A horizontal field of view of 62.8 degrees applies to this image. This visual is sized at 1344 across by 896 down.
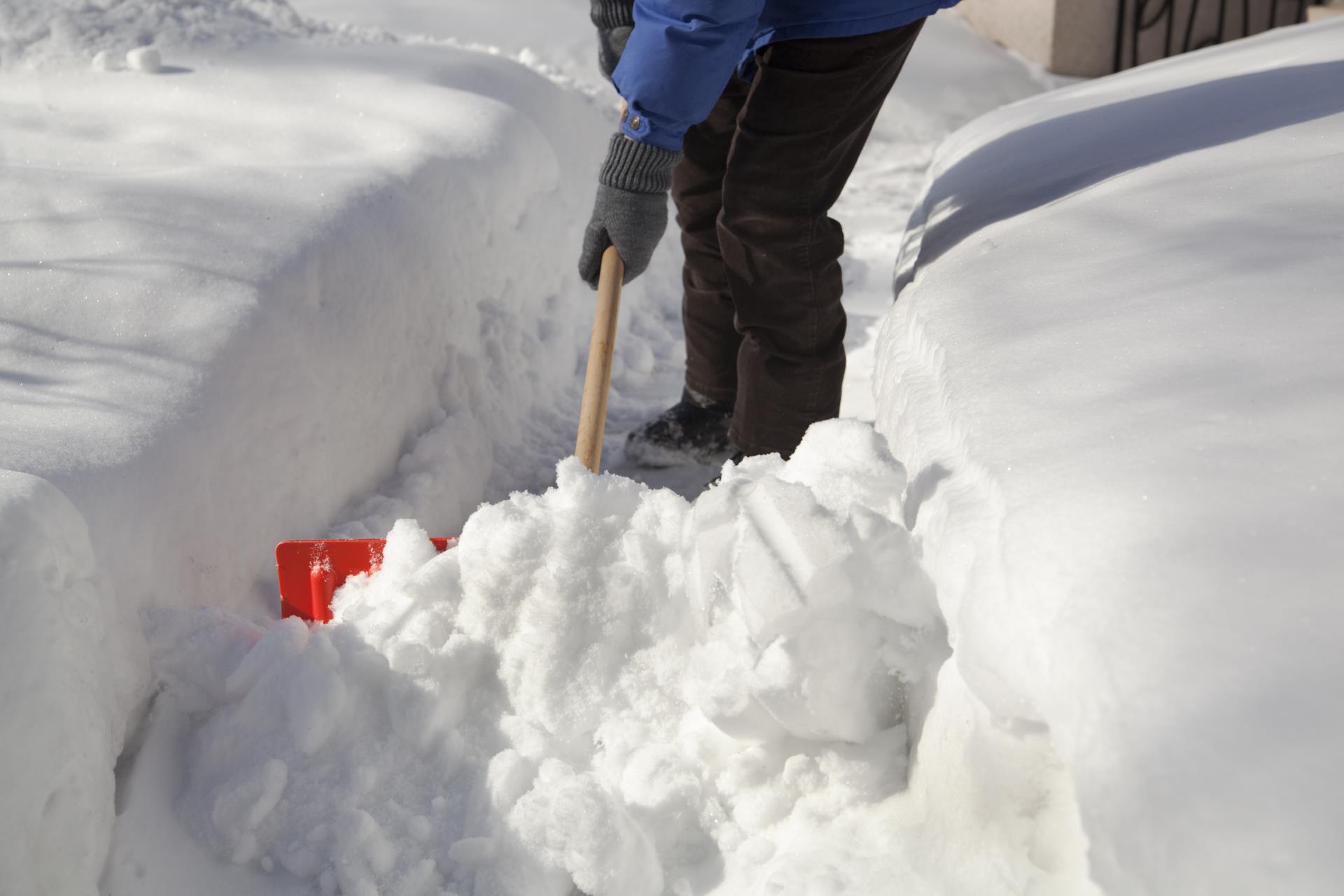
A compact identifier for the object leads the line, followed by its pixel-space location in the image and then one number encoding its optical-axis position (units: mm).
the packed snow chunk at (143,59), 2943
